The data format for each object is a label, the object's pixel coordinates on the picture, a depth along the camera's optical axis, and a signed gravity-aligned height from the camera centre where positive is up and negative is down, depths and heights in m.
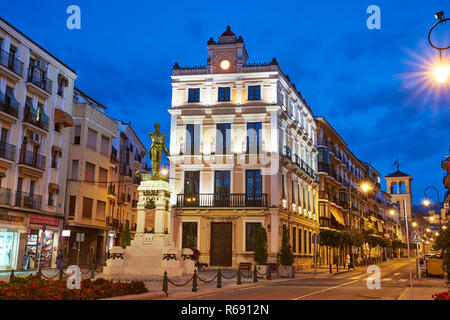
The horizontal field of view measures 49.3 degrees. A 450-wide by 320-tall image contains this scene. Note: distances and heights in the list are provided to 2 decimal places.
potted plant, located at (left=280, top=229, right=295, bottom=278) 31.72 -0.47
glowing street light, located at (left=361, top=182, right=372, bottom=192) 41.20 +5.76
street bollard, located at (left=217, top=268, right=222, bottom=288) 20.97 -1.25
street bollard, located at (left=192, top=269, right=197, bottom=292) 18.64 -1.24
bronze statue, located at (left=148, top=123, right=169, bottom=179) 24.84 +5.21
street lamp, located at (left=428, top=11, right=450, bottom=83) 12.34 +4.67
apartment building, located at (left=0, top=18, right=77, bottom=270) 34.09 +7.60
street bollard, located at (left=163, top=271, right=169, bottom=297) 16.66 -1.16
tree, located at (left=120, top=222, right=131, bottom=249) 26.95 +0.62
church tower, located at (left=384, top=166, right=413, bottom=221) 136.25 +19.90
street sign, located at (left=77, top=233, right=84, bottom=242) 30.95 +0.75
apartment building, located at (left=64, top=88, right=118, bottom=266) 41.44 +5.80
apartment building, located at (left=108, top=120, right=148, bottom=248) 50.72 +7.67
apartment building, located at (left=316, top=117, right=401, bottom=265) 56.38 +8.74
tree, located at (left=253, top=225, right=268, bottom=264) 32.14 +0.15
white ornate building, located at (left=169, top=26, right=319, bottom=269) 39.12 +7.81
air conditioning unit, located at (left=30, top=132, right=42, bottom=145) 36.88 +8.27
